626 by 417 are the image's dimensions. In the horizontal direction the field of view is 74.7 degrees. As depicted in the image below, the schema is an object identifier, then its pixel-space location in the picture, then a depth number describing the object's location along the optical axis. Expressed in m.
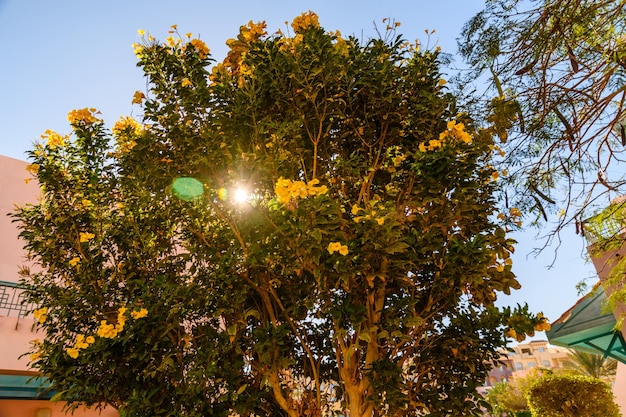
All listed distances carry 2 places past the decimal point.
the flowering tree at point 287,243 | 2.65
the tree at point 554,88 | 2.63
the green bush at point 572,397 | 6.21
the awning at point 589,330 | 7.21
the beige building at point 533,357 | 41.00
